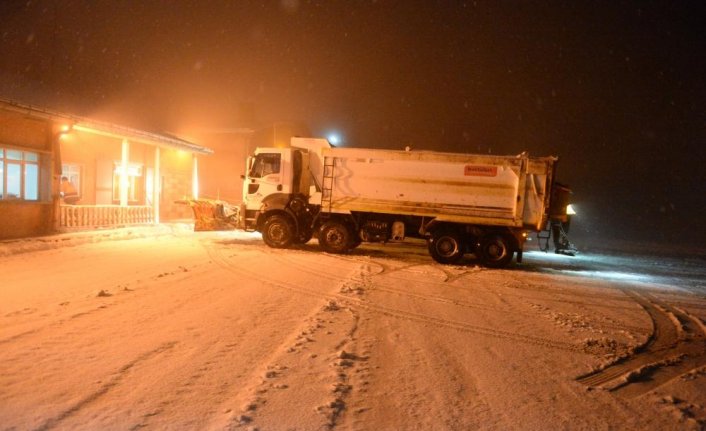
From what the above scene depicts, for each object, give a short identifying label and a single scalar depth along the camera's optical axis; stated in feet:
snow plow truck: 41.32
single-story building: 41.83
